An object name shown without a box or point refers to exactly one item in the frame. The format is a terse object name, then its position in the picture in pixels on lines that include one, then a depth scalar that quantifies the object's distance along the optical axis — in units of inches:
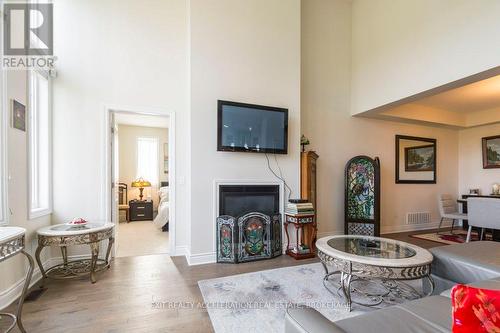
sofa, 38.4
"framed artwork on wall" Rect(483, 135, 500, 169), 202.1
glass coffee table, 71.6
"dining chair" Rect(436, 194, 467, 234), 186.1
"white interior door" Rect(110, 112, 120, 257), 129.8
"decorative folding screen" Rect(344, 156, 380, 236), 161.6
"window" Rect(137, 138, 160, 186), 272.1
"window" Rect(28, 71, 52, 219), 105.0
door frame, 123.9
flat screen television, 126.2
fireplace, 124.0
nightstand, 233.0
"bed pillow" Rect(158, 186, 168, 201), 217.8
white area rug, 72.3
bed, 186.1
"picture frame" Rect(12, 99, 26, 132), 85.6
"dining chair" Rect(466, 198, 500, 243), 140.9
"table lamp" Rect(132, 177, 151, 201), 254.5
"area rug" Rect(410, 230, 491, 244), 166.3
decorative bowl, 102.1
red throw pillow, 29.8
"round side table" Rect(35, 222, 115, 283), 93.9
